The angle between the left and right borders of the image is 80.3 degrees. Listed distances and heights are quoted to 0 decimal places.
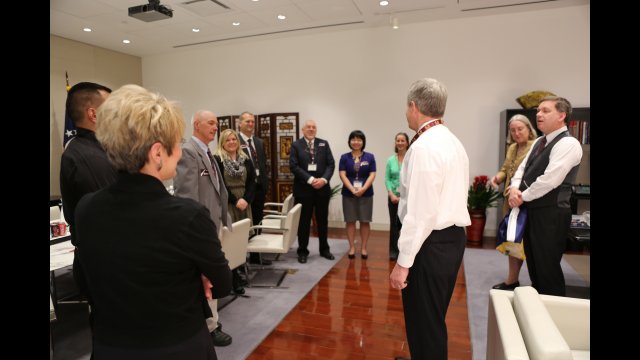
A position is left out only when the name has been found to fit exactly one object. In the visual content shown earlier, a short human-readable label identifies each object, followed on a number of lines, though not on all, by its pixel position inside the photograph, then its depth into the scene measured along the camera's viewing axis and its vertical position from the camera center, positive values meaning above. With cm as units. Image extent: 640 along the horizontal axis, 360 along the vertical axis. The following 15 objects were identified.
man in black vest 269 -18
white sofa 127 -61
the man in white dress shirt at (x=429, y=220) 181 -24
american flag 627 +71
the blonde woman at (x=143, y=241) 99 -18
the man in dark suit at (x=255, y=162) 456 +12
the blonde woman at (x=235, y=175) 390 -3
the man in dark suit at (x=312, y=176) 477 -8
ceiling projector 446 +191
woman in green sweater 452 -2
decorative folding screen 680 +46
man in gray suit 262 -5
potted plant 555 -48
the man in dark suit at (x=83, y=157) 167 +7
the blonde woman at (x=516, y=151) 365 +21
